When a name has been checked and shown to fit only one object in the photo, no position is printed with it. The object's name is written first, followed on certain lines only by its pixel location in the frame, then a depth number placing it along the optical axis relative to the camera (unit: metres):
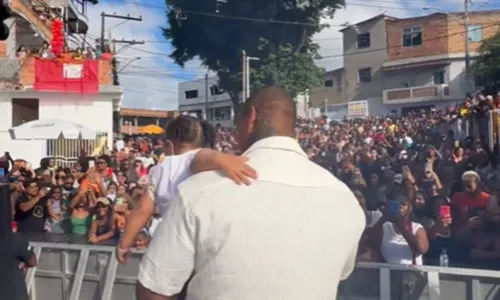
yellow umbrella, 37.33
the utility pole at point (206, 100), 61.71
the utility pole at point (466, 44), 40.62
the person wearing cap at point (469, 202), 7.15
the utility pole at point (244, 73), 28.71
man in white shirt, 2.05
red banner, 22.42
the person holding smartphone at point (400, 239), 6.37
